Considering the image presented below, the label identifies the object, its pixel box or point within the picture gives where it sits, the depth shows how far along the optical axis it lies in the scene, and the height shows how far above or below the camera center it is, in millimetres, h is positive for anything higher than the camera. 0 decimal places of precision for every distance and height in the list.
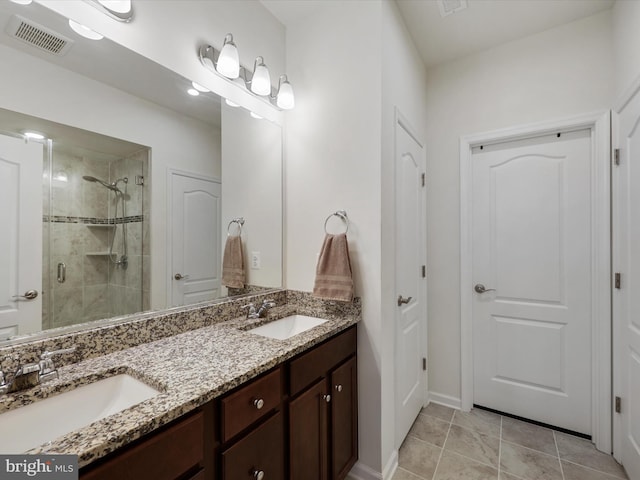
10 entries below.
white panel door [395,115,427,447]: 1844 -270
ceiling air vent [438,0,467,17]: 1783 +1461
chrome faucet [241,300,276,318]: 1595 -378
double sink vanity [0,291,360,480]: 704 -472
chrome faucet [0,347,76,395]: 802 -387
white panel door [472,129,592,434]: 1971 -260
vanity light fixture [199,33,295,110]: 1474 +923
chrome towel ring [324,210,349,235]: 1692 +147
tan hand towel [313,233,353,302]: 1579 -166
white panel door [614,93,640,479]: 1535 -239
